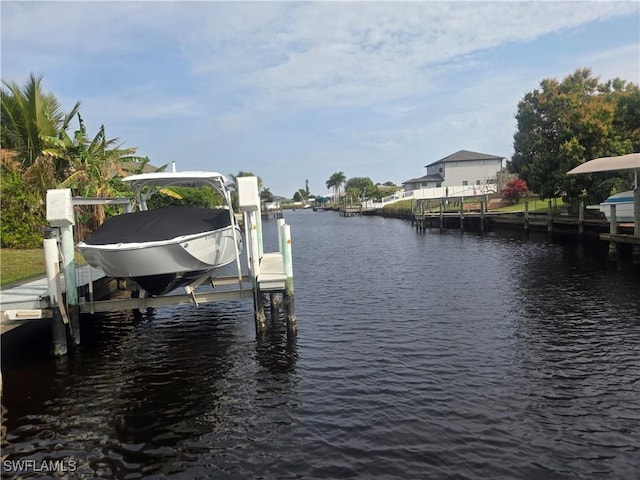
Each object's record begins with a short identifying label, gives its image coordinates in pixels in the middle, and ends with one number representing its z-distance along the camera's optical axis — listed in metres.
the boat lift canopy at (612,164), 20.87
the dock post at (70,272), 10.97
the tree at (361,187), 131.38
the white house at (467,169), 88.12
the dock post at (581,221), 30.19
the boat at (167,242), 10.32
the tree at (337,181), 178.25
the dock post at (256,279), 11.35
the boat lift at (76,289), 10.55
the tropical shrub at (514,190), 56.84
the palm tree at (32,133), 20.75
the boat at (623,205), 23.17
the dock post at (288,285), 11.41
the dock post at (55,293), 10.41
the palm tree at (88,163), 21.56
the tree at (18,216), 20.30
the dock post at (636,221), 20.00
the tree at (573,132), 31.95
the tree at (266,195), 139.05
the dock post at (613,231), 22.09
